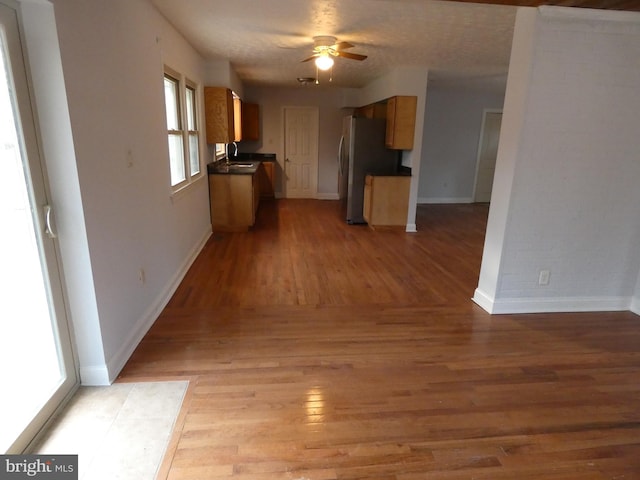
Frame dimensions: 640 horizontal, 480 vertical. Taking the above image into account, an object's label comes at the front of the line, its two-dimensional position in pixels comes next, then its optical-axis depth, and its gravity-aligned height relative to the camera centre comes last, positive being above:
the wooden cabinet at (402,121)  5.21 +0.30
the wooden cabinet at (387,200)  5.51 -0.85
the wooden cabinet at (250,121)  7.60 +0.36
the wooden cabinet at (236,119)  5.78 +0.31
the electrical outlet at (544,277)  3.04 -1.06
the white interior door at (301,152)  8.19 -0.27
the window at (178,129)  3.68 +0.08
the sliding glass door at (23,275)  1.56 -0.64
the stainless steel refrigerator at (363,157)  5.71 -0.24
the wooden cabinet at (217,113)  4.91 +0.33
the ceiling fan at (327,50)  3.72 +0.93
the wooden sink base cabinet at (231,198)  5.18 -0.82
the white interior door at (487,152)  7.74 -0.16
